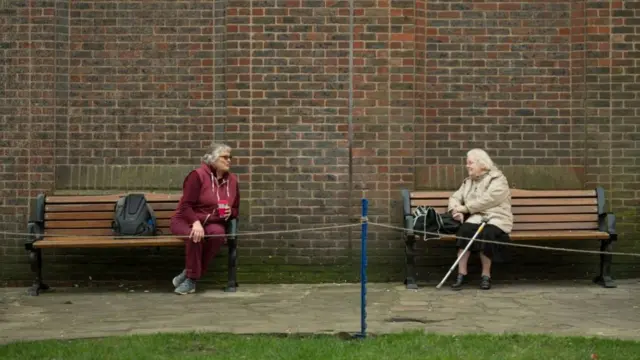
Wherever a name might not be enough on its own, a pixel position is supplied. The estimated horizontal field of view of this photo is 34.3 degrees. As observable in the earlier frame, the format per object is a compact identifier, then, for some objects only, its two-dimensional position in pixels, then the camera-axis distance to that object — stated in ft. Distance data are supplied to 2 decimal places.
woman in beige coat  34.65
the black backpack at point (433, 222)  34.78
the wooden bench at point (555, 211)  35.47
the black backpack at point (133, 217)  34.50
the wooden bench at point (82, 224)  34.45
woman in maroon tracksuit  34.01
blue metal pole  24.85
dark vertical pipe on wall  36.42
